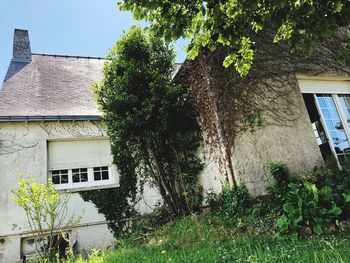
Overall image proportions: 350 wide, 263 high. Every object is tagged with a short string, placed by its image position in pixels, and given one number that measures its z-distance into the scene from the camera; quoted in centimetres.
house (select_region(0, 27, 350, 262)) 611
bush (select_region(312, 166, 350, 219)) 443
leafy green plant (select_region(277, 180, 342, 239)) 403
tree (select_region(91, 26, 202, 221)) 631
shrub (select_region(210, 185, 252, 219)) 526
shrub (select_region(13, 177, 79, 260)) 504
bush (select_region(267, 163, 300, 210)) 530
